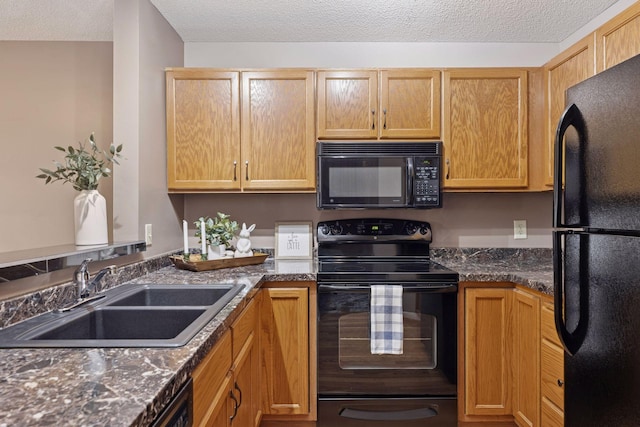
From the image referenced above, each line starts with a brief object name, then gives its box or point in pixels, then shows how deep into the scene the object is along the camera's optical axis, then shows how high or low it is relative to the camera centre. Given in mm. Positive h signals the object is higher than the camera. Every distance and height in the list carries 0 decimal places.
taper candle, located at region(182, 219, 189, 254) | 2199 -154
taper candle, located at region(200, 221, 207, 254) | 2187 -143
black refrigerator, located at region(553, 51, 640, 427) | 1019 -100
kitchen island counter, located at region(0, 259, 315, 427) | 640 -342
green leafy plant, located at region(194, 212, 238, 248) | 2270 -101
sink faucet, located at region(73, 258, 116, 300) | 1379 -240
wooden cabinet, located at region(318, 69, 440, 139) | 2340 +689
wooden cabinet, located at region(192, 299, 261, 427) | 1042 -570
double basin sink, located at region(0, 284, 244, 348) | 1010 -354
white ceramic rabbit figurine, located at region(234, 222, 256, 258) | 2379 -189
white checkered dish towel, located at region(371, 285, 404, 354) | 2037 -579
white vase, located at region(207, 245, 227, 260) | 2254 -222
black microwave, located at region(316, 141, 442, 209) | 2305 +247
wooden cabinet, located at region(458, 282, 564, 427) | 2051 -776
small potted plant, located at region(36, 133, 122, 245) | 1641 +74
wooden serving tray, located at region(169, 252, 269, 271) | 2100 -283
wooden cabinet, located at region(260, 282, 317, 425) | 2096 -754
